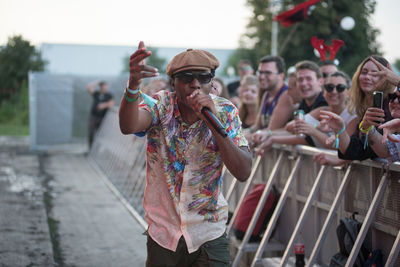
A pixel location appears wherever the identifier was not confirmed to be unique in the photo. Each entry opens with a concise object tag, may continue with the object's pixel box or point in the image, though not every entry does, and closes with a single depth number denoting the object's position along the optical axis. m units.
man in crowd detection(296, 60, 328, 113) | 6.29
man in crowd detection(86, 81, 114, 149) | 16.95
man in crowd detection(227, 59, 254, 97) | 9.75
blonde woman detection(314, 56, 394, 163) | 4.08
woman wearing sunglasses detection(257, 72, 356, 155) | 5.37
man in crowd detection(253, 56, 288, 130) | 7.05
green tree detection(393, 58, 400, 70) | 78.50
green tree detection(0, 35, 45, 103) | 25.50
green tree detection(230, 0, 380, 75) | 34.44
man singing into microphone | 3.12
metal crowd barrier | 4.26
